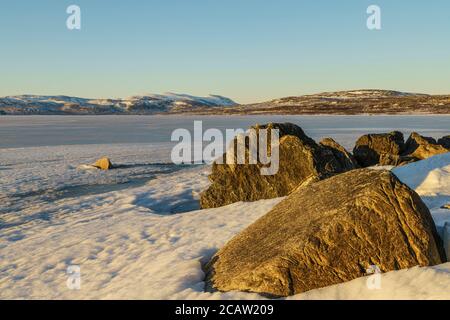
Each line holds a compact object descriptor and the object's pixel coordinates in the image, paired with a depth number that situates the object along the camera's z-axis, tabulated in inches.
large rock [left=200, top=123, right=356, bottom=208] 615.5
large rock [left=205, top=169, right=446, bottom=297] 264.5
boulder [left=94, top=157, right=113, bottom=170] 961.5
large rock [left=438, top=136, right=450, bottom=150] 964.6
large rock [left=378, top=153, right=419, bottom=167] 745.3
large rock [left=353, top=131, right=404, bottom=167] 869.8
